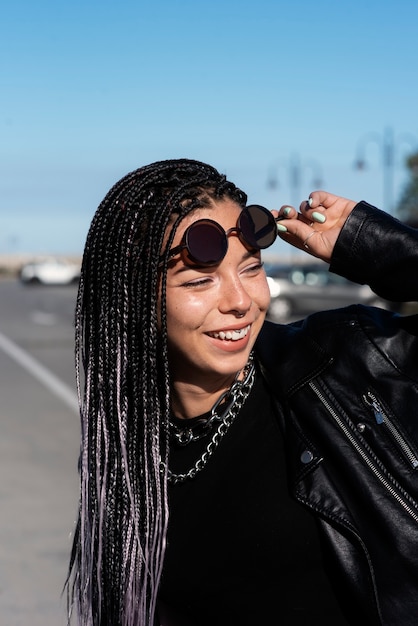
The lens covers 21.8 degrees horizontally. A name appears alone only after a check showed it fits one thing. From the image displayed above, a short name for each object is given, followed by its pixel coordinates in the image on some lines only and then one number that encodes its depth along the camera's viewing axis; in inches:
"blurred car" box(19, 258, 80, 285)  2110.0
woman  82.9
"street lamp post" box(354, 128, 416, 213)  1460.4
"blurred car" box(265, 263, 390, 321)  1032.2
